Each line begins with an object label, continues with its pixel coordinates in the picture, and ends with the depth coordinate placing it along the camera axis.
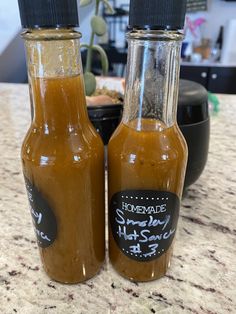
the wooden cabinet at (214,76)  2.36
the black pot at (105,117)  0.57
